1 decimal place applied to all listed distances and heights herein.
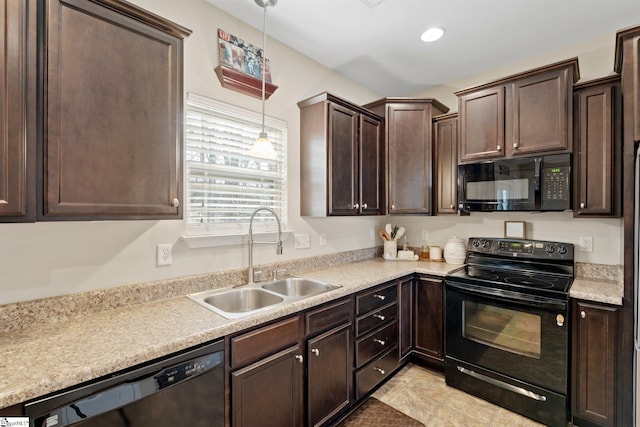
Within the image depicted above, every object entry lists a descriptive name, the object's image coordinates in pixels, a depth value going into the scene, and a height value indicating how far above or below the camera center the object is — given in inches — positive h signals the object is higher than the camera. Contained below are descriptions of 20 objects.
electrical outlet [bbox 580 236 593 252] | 93.6 -9.5
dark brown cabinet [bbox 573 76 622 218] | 80.7 +17.5
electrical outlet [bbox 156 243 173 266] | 69.6 -9.6
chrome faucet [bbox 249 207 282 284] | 81.9 -10.0
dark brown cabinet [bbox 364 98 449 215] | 114.3 +22.6
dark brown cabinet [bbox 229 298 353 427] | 57.4 -34.1
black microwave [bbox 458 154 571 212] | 87.6 +8.9
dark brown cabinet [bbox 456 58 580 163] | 85.9 +30.5
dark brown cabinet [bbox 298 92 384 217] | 95.3 +18.4
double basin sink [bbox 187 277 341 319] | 73.0 -21.3
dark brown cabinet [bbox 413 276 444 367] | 102.1 -37.0
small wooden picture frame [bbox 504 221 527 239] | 105.6 -5.7
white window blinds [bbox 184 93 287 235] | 77.0 +11.7
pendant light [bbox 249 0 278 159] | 74.2 +16.3
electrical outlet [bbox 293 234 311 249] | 100.0 -9.6
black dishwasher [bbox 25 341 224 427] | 38.0 -26.4
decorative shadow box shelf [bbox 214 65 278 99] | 80.2 +36.5
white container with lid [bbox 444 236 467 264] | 115.9 -14.8
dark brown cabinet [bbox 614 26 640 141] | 68.5 +30.9
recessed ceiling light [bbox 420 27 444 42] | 89.7 +54.3
